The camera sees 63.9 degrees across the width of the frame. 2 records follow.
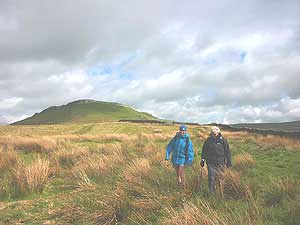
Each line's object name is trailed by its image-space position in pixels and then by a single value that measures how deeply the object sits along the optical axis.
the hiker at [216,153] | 6.12
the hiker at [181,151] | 6.64
